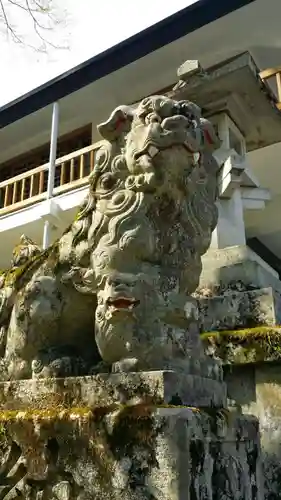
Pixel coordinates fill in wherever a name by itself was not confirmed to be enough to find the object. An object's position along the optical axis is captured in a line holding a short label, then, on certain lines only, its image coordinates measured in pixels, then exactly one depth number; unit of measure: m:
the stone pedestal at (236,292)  3.30
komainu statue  2.14
